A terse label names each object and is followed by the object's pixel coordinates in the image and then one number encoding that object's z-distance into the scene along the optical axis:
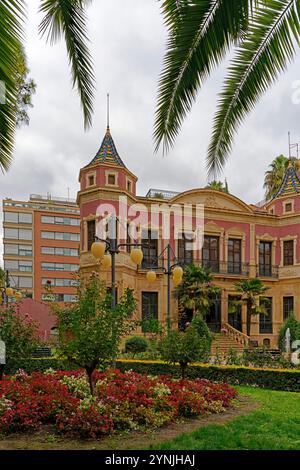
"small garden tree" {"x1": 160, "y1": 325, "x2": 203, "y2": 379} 10.43
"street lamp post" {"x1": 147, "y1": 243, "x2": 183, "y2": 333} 15.23
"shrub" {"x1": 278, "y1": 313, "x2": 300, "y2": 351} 22.31
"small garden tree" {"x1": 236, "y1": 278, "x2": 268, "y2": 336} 27.39
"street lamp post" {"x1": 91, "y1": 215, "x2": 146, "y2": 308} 11.77
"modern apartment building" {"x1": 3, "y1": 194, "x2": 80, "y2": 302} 58.06
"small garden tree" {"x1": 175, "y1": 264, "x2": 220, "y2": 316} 25.97
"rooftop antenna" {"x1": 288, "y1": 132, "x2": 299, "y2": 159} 34.38
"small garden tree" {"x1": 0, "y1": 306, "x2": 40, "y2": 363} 11.74
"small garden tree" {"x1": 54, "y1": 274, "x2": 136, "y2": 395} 6.84
